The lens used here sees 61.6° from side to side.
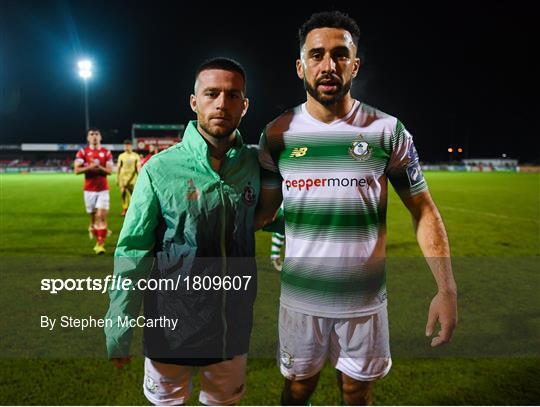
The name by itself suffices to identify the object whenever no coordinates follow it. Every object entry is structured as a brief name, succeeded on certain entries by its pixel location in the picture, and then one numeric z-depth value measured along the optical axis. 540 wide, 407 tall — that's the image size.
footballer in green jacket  2.15
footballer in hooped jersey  2.26
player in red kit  7.96
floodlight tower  28.95
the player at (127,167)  12.17
